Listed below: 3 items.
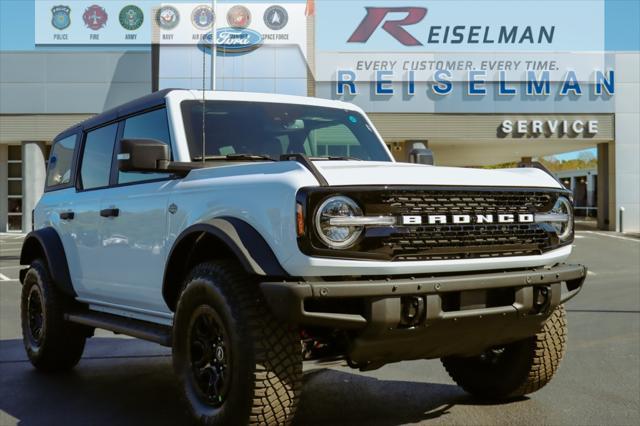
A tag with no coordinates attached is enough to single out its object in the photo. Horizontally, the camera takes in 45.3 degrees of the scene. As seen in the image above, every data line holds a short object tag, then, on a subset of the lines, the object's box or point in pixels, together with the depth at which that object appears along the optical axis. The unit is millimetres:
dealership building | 32719
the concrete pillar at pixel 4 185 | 36031
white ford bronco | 3570
